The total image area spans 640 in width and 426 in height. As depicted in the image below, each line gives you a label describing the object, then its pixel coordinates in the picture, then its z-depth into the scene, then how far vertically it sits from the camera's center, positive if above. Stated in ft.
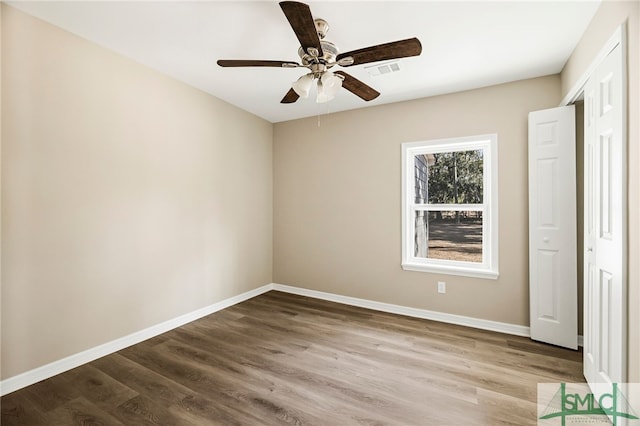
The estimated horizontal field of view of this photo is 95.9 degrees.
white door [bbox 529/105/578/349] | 8.70 -0.49
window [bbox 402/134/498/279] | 10.62 +0.25
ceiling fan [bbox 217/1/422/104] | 5.47 +3.39
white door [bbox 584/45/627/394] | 5.24 -0.33
